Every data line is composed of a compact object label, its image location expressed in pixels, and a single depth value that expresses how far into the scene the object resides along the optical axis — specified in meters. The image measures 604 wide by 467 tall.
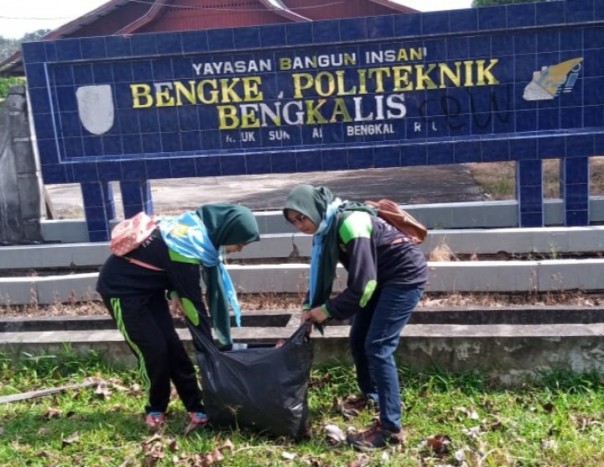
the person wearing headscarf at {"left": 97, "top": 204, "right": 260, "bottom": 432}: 3.81
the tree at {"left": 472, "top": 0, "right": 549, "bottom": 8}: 34.25
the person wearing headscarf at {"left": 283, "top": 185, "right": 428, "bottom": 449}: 3.59
